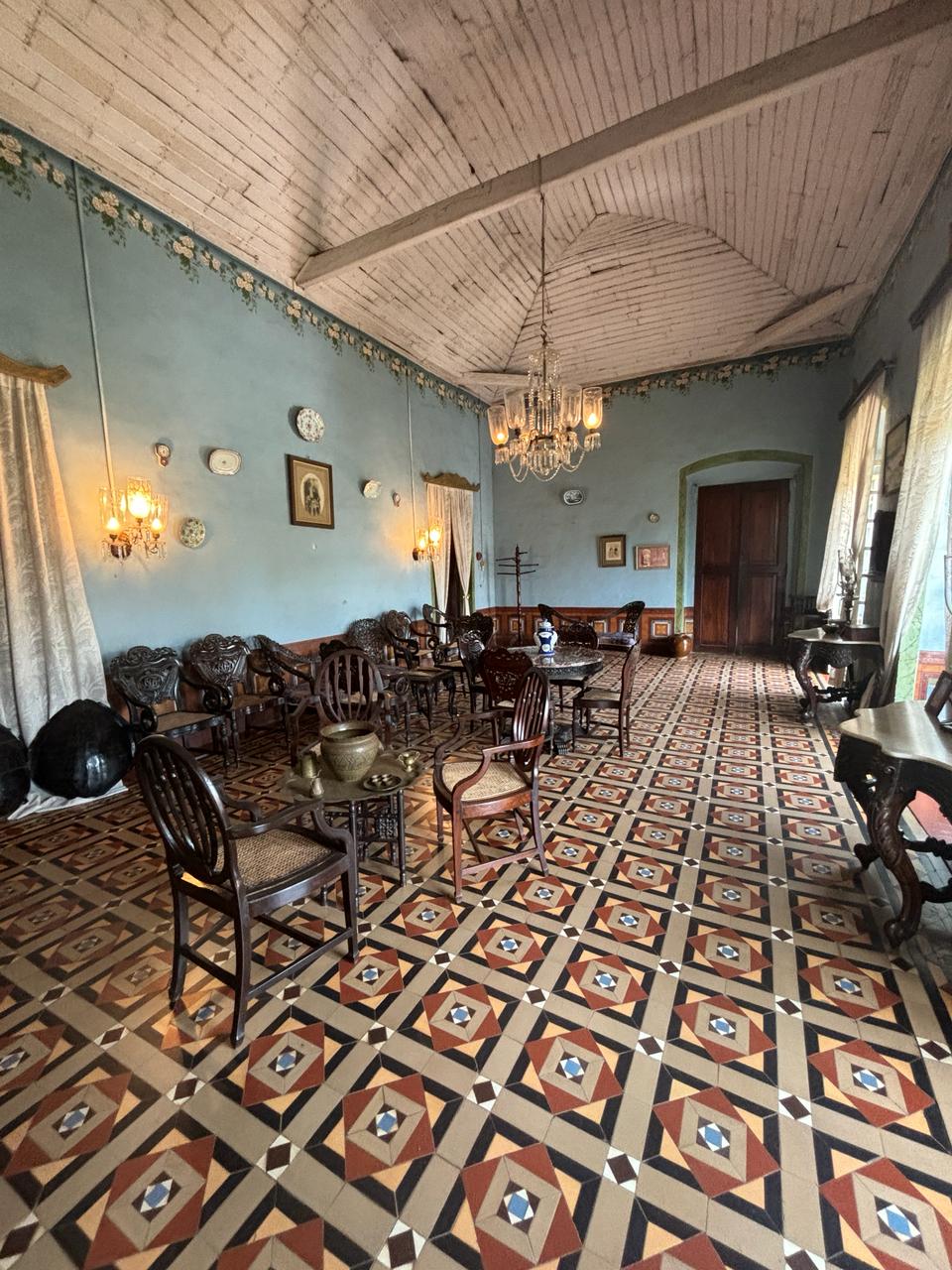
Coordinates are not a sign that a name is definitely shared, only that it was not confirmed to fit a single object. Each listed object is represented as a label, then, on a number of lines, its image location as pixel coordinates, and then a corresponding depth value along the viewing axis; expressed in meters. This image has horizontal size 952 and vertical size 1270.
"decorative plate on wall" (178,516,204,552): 4.39
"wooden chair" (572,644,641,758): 3.91
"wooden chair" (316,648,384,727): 3.13
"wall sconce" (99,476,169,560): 3.79
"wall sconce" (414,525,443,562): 7.32
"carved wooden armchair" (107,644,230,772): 3.80
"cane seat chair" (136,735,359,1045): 1.62
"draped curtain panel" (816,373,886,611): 5.27
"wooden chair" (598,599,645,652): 6.57
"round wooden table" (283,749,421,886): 2.10
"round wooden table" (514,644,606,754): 4.01
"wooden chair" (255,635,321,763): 4.44
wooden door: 7.97
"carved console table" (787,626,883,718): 4.32
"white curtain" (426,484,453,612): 7.57
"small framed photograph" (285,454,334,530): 5.37
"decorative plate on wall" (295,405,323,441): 5.41
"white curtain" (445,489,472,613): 8.12
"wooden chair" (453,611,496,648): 5.68
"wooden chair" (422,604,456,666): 5.94
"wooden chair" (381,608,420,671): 5.80
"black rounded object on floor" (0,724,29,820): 3.19
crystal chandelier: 4.43
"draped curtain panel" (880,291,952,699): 3.29
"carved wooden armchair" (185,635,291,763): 4.32
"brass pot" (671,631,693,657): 8.14
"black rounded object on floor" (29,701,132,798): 3.41
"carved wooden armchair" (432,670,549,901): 2.38
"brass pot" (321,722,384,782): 2.16
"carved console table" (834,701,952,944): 1.96
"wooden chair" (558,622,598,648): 5.28
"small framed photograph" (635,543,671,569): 8.27
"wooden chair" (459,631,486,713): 4.33
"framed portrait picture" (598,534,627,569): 8.57
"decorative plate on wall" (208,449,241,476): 4.57
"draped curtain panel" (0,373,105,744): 3.37
